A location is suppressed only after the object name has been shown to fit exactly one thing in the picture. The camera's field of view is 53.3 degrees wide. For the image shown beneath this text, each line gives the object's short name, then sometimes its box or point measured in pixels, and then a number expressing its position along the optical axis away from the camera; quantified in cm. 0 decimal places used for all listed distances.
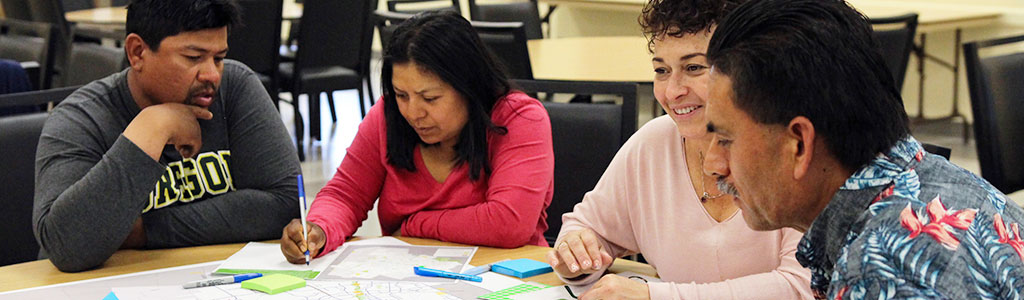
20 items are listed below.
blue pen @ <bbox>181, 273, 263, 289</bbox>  166
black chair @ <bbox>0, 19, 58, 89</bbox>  321
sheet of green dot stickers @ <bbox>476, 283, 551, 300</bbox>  160
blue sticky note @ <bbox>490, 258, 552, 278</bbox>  174
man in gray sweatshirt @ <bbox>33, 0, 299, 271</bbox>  183
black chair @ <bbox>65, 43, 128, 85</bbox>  289
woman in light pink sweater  158
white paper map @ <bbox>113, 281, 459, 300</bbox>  160
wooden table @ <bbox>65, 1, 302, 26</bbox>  585
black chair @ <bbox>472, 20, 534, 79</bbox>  363
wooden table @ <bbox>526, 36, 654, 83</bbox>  371
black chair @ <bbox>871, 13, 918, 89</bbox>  417
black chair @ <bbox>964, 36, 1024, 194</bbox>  280
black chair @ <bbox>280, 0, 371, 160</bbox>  535
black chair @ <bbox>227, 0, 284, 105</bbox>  490
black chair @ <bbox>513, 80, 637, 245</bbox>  231
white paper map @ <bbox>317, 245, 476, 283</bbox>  173
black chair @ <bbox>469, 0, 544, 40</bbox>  535
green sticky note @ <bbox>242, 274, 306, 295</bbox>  163
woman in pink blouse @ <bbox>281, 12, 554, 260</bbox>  204
